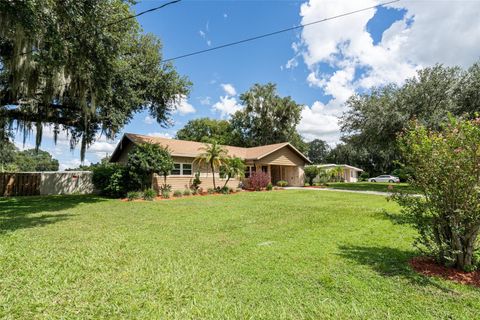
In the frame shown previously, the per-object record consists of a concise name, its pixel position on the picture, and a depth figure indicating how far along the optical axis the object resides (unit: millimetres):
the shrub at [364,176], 44250
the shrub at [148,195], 13969
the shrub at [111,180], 14633
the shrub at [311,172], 25906
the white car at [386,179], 37325
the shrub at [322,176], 29347
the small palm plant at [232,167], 17797
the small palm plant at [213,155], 17219
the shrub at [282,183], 23227
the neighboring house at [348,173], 37803
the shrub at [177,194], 15731
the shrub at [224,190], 17538
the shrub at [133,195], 13662
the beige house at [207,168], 17534
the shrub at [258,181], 19719
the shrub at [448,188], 3469
